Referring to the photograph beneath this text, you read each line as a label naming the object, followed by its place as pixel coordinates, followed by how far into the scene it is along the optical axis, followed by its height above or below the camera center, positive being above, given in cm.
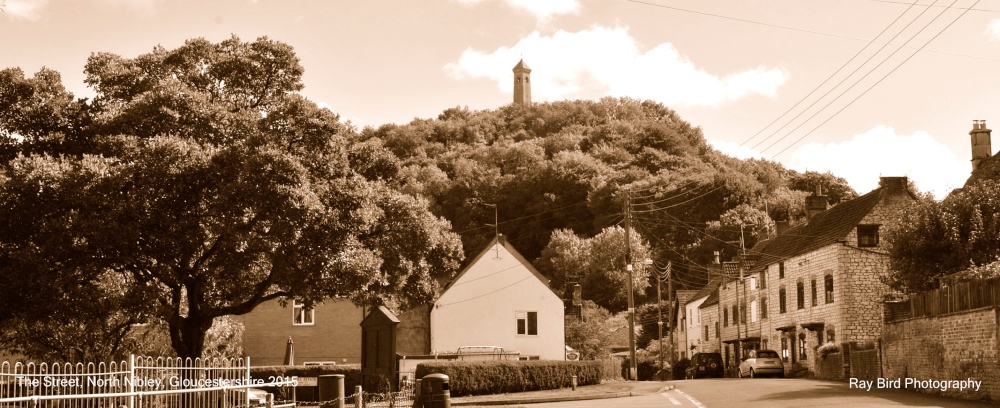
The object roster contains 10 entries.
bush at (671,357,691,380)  6819 -318
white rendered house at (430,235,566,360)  5347 +70
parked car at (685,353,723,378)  5806 -264
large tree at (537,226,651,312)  8900 +489
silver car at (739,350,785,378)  4712 -214
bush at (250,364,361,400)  4581 -204
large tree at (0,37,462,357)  2456 +325
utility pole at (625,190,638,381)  4410 +29
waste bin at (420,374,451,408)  2158 -142
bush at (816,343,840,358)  4347 -134
